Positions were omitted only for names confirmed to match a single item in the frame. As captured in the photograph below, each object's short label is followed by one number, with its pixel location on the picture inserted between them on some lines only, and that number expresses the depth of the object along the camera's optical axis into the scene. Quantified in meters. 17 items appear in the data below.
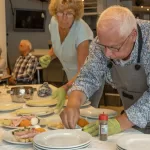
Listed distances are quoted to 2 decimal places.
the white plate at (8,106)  3.19
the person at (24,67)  7.60
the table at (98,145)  2.39
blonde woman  3.69
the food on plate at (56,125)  2.66
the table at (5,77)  7.31
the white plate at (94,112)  2.95
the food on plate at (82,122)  2.68
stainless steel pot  3.53
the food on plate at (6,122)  2.74
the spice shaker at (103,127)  2.41
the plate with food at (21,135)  2.42
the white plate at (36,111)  3.05
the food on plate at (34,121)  2.75
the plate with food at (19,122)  2.72
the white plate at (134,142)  2.28
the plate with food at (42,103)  3.36
